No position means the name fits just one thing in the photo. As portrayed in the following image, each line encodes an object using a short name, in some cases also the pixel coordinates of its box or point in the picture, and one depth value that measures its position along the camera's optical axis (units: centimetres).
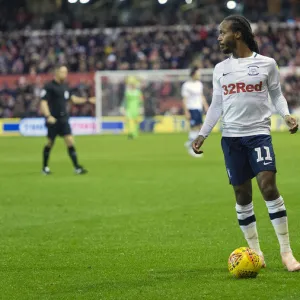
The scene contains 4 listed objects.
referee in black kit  1966
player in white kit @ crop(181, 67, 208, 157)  2550
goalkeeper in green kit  3662
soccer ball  749
